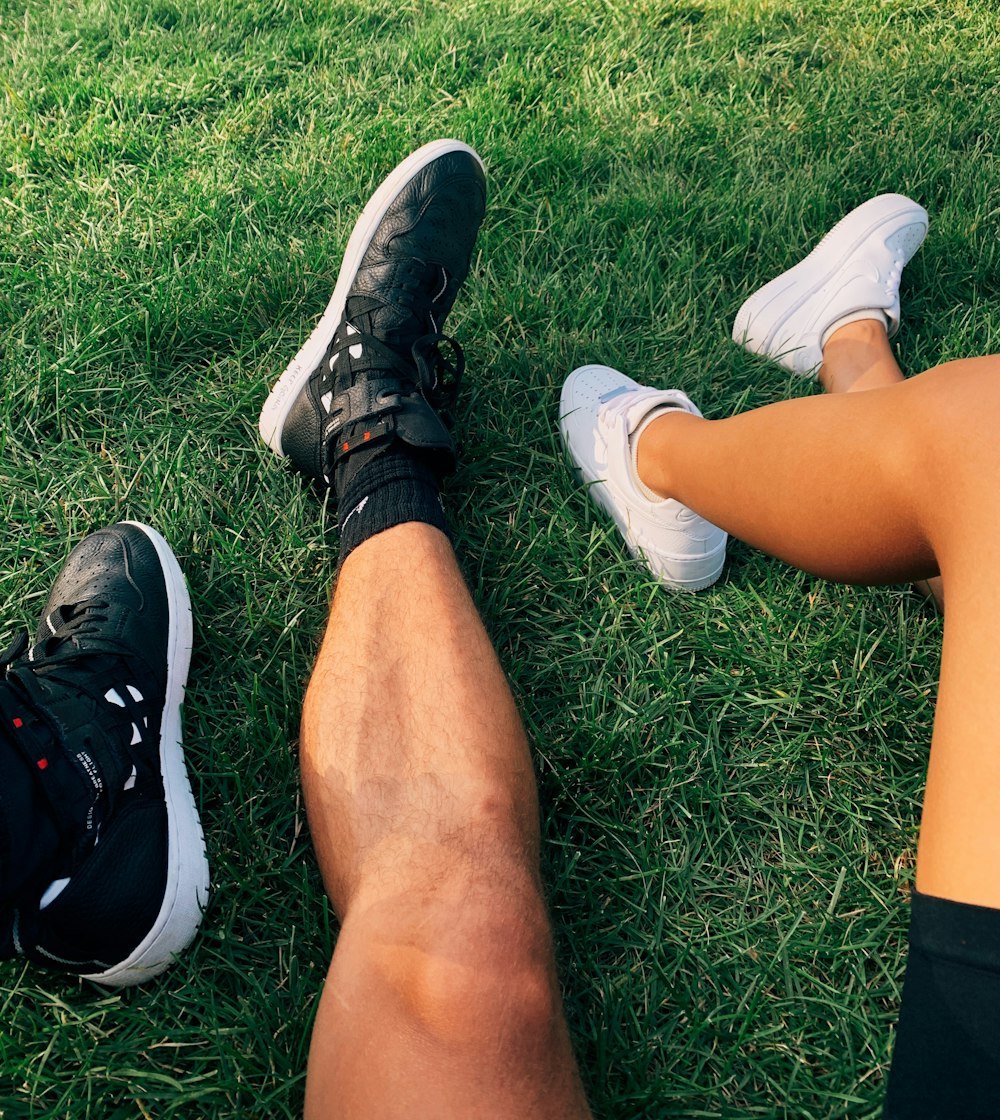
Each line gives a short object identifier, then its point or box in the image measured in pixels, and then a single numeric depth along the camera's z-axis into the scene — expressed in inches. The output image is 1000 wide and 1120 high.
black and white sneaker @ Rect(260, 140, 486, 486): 33.8
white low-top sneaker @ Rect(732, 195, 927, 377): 39.1
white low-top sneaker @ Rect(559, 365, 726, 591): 32.9
